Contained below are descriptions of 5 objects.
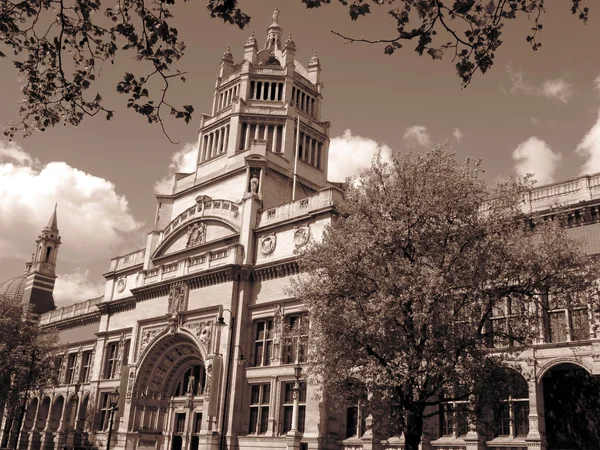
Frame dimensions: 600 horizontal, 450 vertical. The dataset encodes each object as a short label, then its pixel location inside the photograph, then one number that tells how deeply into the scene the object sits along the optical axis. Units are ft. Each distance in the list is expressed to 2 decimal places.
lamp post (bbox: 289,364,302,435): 113.70
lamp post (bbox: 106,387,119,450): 130.00
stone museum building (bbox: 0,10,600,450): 97.04
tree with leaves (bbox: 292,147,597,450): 71.46
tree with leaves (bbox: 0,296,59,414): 166.21
